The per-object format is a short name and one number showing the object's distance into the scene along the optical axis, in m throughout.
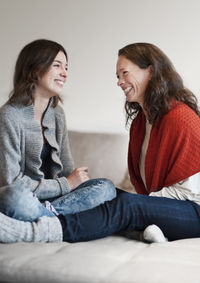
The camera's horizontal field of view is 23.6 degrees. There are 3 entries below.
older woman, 1.67
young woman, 1.91
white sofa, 1.29
